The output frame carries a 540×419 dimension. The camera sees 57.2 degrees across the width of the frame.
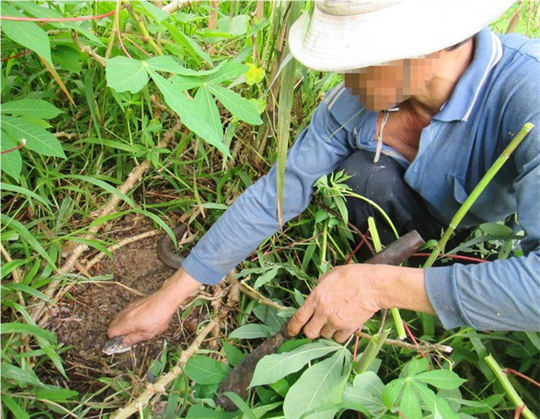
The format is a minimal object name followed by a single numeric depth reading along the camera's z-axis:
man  1.07
